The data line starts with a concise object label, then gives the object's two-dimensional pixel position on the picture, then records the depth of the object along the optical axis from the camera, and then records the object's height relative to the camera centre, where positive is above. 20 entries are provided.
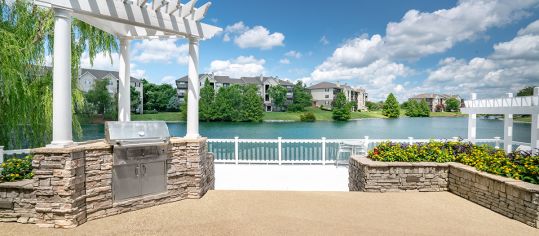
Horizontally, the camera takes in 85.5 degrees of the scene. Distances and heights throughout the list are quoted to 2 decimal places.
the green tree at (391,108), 77.00 +1.65
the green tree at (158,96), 57.19 +3.37
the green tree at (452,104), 97.51 +3.52
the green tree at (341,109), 63.44 +1.07
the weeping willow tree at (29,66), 7.19 +1.23
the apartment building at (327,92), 75.62 +5.81
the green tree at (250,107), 53.06 +1.18
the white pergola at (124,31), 4.13 +1.48
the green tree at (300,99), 65.88 +3.33
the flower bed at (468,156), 4.68 -0.83
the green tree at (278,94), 63.06 +4.23
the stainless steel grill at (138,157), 4.51 -0.71
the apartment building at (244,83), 61.92 +6.77
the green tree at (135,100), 50.34 +2.36
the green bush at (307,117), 59.02 -0.67
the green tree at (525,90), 51.26 +4.37
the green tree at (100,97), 33.72 +1.88
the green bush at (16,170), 4.50 -0.92
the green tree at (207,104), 51.47 +1.64
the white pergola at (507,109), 7.52 +0.15
